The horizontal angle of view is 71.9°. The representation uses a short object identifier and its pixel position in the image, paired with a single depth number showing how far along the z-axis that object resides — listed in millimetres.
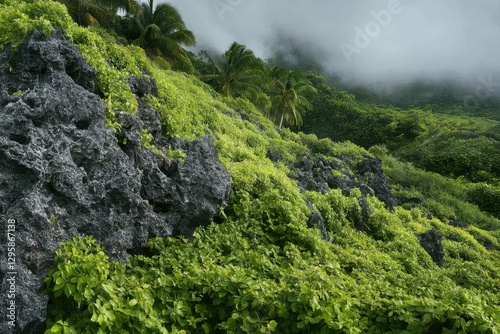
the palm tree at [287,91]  33062
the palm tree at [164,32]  25125
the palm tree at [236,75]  30078
